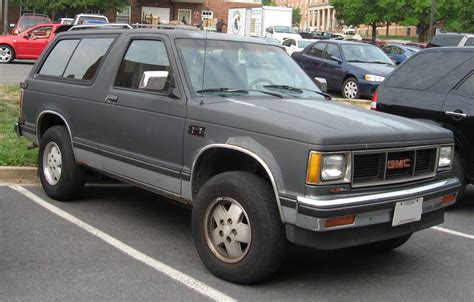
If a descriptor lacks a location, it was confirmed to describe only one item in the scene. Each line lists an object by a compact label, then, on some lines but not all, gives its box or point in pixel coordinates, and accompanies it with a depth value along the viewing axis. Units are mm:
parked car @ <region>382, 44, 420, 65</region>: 28969
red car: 21844
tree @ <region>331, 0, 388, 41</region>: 58750
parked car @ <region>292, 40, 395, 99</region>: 14242
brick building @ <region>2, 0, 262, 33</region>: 47281
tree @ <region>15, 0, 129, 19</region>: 37156
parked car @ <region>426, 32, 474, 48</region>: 15458
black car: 6289
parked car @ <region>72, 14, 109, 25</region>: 21931
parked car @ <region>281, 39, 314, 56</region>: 23333
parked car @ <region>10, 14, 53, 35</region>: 27272
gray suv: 3771
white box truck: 34719
